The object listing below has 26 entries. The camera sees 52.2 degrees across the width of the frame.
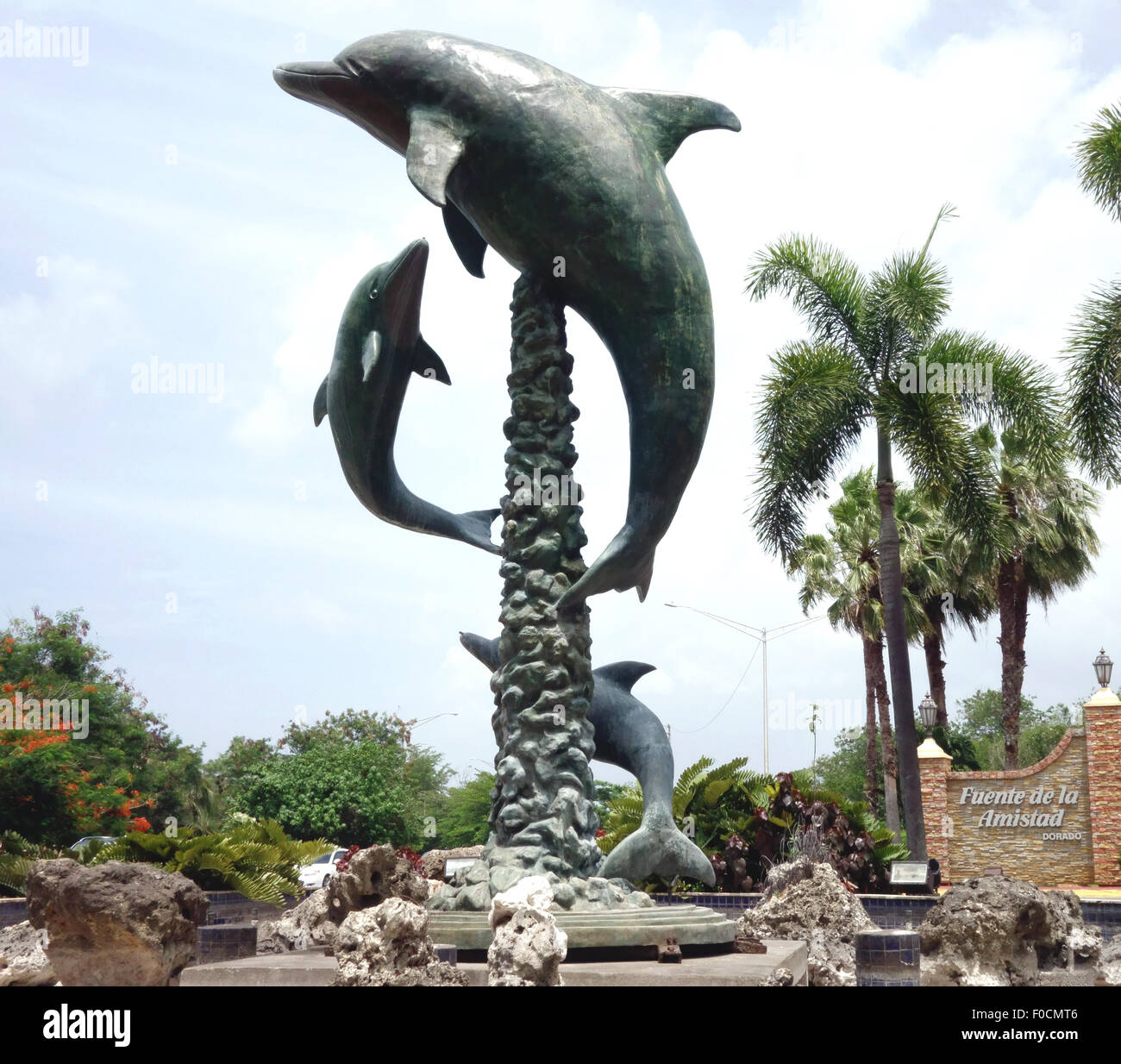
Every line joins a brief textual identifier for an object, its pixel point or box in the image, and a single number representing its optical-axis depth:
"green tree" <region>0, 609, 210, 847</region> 19.06
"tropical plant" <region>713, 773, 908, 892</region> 15.14
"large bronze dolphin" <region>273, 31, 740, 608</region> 7.11
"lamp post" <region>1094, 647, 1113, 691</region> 24.27
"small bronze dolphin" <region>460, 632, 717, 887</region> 7.62
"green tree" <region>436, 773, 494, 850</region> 37.88
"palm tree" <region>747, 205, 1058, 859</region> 17.34
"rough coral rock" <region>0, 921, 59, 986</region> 7.46
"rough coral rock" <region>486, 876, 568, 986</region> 5.21
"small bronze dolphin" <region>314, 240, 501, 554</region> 7.78
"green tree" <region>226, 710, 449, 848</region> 30.78
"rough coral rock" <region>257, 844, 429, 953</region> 7.34
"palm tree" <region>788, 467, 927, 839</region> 29.11
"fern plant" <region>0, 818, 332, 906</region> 13.05
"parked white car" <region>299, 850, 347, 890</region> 22.02
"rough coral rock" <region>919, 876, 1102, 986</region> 7.56
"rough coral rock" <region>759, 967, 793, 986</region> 6.29
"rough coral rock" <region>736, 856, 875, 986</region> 10.12
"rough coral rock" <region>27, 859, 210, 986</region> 6.43
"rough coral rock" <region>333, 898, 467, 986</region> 5.40
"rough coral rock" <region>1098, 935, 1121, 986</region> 8.44
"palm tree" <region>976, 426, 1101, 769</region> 28.27
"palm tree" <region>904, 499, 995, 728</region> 29.55
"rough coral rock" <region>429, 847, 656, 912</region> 6.74
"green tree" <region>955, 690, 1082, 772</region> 45.72
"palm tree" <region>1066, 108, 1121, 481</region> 17.25
